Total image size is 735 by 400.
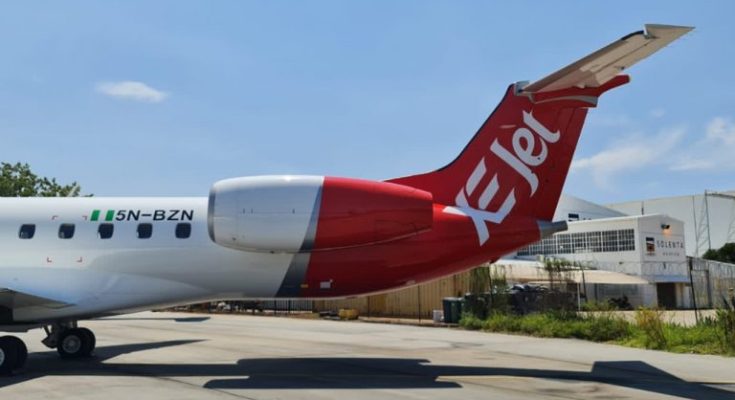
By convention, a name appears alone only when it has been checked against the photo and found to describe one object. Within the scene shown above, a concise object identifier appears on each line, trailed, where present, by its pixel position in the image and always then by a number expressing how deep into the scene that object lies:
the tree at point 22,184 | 48.84
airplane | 13.30
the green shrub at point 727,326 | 16.55
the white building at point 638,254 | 50.50
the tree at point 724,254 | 74.19
